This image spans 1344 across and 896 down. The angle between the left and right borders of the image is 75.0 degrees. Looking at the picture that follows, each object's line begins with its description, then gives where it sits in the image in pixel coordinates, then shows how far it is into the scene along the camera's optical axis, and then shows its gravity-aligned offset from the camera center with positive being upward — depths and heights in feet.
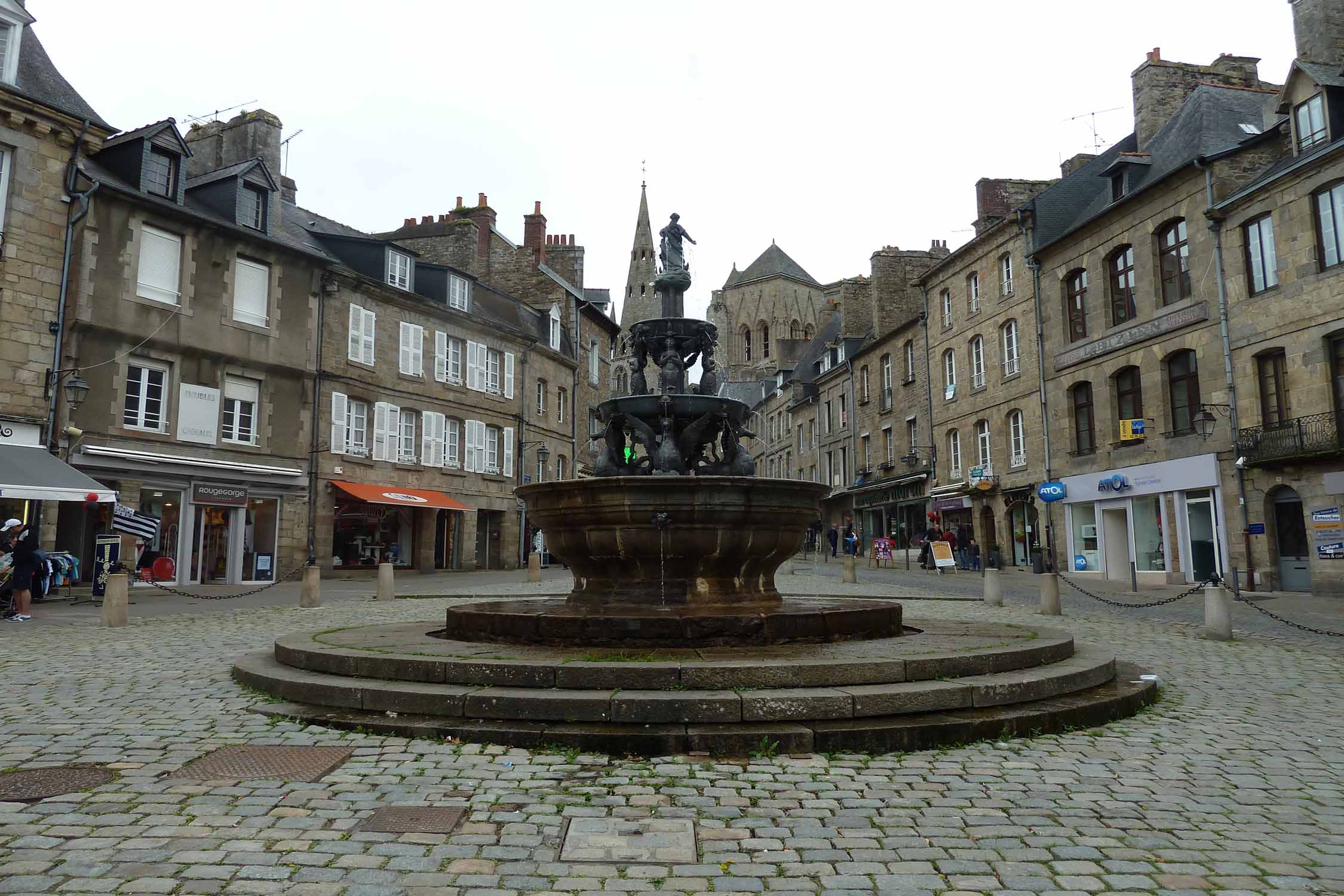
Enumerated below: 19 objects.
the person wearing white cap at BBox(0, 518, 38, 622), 42.34 -0.87
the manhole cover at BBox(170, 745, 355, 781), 14.56 -3.60
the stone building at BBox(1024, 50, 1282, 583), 64.39 +17.95
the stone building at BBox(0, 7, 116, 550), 55.52 +19.31
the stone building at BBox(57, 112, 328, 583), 61.21 +14.88
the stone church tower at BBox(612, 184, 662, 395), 305.32 +96.97
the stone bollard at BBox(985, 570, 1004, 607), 49.85 -2.28
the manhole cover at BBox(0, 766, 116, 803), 13.44 -3.61
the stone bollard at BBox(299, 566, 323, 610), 50.21 -2.03
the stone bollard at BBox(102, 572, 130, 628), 39.52 -2.16
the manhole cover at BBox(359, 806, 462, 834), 12.10 -3.76
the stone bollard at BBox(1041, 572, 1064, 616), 43.37 -2.32
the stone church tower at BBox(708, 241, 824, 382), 270.46 +74.78
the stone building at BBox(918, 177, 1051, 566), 86.38 +17.64
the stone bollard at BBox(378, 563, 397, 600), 55.06 -1.87
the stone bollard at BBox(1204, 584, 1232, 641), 34.42 -2.59
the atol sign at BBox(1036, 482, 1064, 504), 79.20 +5.31
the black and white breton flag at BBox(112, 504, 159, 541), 59.67 +2.19
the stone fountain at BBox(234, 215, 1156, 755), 16.79 -2.39
